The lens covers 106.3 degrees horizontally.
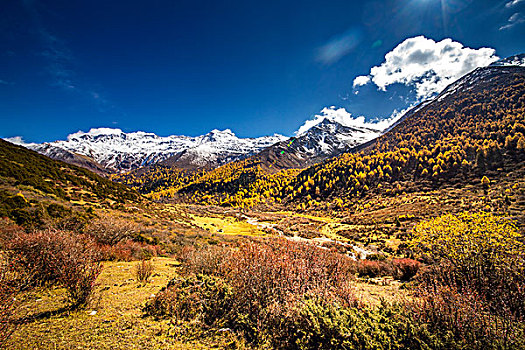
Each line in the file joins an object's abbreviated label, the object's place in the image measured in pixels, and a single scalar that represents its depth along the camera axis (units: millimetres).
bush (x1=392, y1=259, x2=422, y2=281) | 10366
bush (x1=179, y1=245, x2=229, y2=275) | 7316
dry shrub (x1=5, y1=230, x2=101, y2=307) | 4973
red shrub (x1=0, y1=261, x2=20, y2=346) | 3148
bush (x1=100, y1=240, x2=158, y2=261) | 9844
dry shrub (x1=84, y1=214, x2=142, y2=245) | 10645
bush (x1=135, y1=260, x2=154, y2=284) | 7461
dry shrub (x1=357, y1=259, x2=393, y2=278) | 11514
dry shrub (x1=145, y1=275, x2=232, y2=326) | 5098
